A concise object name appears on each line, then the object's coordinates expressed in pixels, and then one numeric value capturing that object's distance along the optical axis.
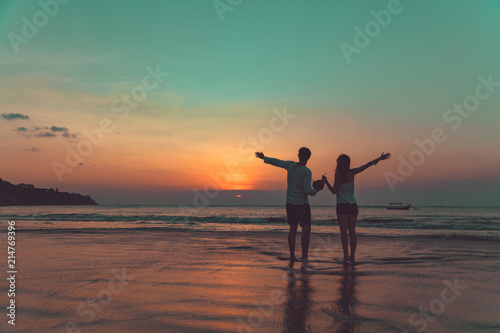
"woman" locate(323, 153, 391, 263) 7.05
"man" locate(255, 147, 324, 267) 6.95
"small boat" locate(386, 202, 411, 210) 76.75
